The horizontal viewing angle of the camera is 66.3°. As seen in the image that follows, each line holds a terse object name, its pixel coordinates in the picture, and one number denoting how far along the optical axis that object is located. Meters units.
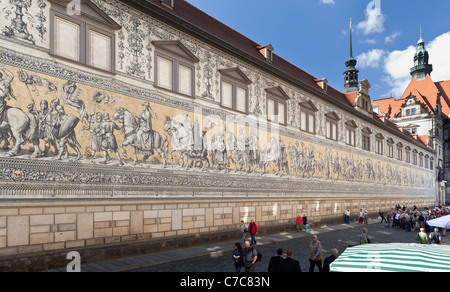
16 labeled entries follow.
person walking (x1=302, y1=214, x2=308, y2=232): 21.62
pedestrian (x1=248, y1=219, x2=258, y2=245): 16.00
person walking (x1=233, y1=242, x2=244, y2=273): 8.72
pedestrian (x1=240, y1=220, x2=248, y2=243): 16.28
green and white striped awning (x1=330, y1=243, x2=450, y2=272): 5.16
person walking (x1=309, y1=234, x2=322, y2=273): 9.41
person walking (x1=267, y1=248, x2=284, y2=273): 6.86
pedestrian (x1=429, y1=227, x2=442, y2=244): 14.10
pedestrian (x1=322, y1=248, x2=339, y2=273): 8.12
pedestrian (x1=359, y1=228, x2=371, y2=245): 11.96
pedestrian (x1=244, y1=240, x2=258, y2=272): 8.55
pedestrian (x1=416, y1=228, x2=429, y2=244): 13.06
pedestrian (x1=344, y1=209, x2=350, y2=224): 27.33
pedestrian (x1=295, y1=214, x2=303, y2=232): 21.66
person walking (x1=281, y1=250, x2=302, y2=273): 6.78
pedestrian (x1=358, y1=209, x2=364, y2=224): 27.38
